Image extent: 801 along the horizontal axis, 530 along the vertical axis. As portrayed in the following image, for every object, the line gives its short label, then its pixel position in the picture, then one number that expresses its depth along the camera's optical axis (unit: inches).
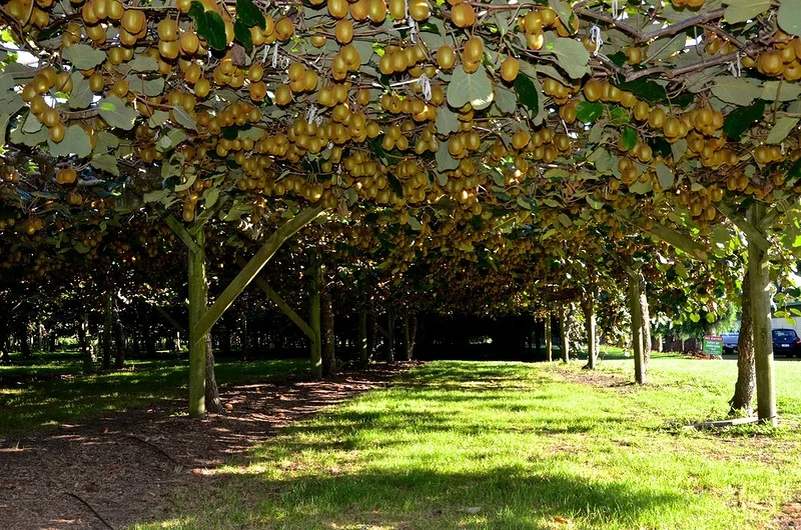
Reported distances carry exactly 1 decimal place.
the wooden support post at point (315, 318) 611.2
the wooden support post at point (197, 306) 347.3
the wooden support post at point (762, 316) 305.4
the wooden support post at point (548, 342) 1123.0
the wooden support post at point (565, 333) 996.4
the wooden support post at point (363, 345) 869.8
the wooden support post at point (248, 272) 298.3
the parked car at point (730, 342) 1654.8
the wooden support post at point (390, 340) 1023.0
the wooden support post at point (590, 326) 729.3
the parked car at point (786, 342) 1419.8
